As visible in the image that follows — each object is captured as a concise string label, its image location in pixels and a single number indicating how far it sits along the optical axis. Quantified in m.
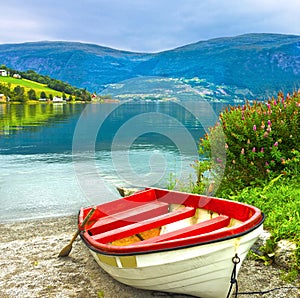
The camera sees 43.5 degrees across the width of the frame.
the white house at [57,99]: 125.06
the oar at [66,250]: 6.57
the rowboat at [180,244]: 4.32
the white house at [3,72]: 151.88
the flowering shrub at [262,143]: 8.23
